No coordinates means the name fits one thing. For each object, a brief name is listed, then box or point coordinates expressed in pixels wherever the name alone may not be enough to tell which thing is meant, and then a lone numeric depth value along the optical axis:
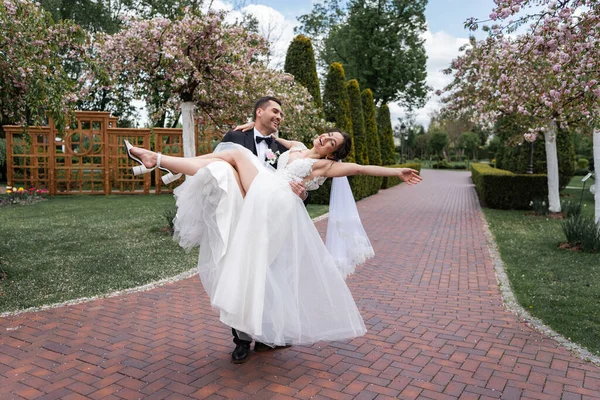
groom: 3.75
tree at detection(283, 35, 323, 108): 15.12
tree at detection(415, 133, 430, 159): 58.09
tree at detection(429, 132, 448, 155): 53.25
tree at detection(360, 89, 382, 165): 23.38
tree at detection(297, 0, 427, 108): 37.39
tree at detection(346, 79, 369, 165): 20.13
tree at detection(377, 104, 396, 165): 28.75
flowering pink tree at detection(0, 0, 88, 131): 5.74
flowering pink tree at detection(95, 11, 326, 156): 8.60
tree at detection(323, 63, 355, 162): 17.05
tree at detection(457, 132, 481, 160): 53.50
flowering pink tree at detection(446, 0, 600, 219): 4.58
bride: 3.26
